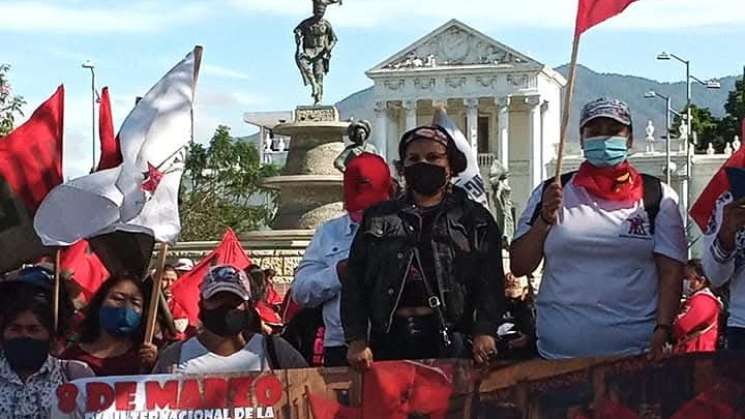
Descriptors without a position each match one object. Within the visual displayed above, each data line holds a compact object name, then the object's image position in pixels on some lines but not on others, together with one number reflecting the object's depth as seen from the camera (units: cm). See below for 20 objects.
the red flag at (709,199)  694
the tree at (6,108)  2222
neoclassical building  9512
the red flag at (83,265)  944
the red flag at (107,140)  739
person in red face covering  771
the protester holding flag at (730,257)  641
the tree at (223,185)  5044
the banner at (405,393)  645
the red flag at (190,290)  1173
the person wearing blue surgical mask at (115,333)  697
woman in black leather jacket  668
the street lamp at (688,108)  4974
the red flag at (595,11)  674
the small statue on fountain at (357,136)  2122
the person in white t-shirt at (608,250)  668
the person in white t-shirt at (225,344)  676
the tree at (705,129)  8038
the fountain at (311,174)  2497
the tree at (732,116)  7538
